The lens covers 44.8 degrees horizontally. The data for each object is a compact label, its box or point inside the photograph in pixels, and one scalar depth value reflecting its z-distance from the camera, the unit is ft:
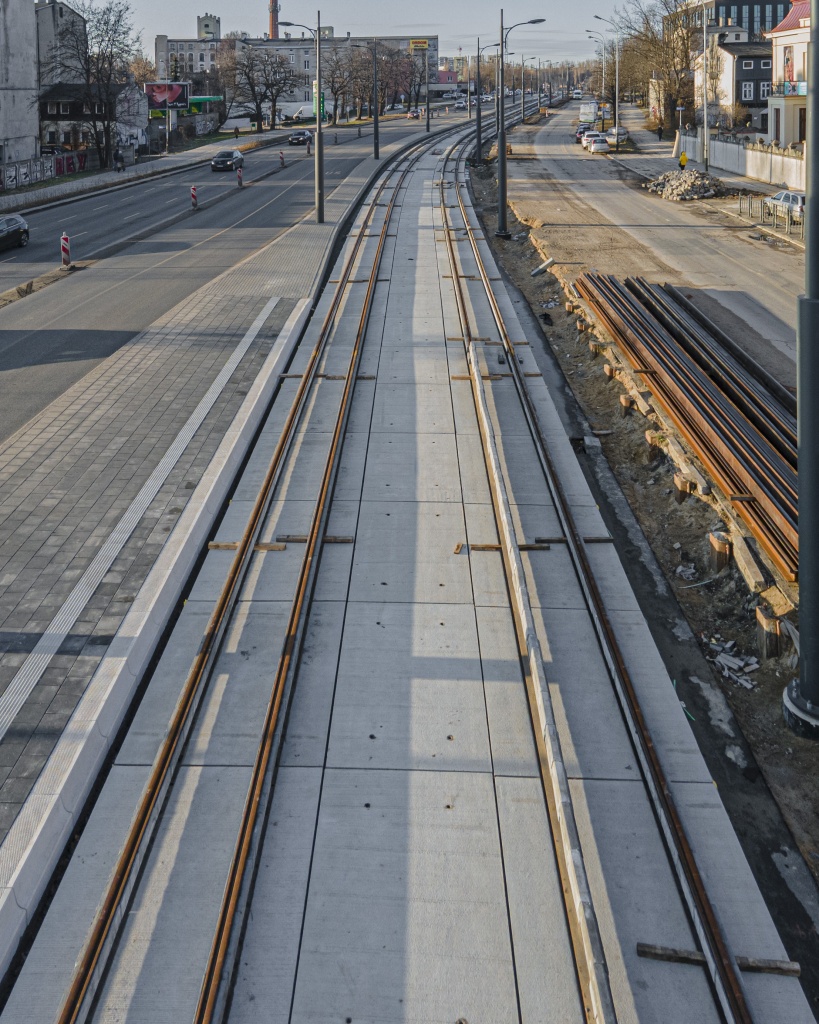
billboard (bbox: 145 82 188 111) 263.90
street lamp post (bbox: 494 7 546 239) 102.42
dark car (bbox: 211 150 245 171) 174.81
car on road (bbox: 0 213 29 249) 100.78
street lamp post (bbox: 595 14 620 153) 199.21
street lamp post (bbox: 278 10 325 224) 102.47
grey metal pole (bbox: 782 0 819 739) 24.68
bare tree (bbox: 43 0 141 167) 194.18
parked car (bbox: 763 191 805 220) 104.99
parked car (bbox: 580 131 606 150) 200.03
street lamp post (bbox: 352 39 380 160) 168.66
